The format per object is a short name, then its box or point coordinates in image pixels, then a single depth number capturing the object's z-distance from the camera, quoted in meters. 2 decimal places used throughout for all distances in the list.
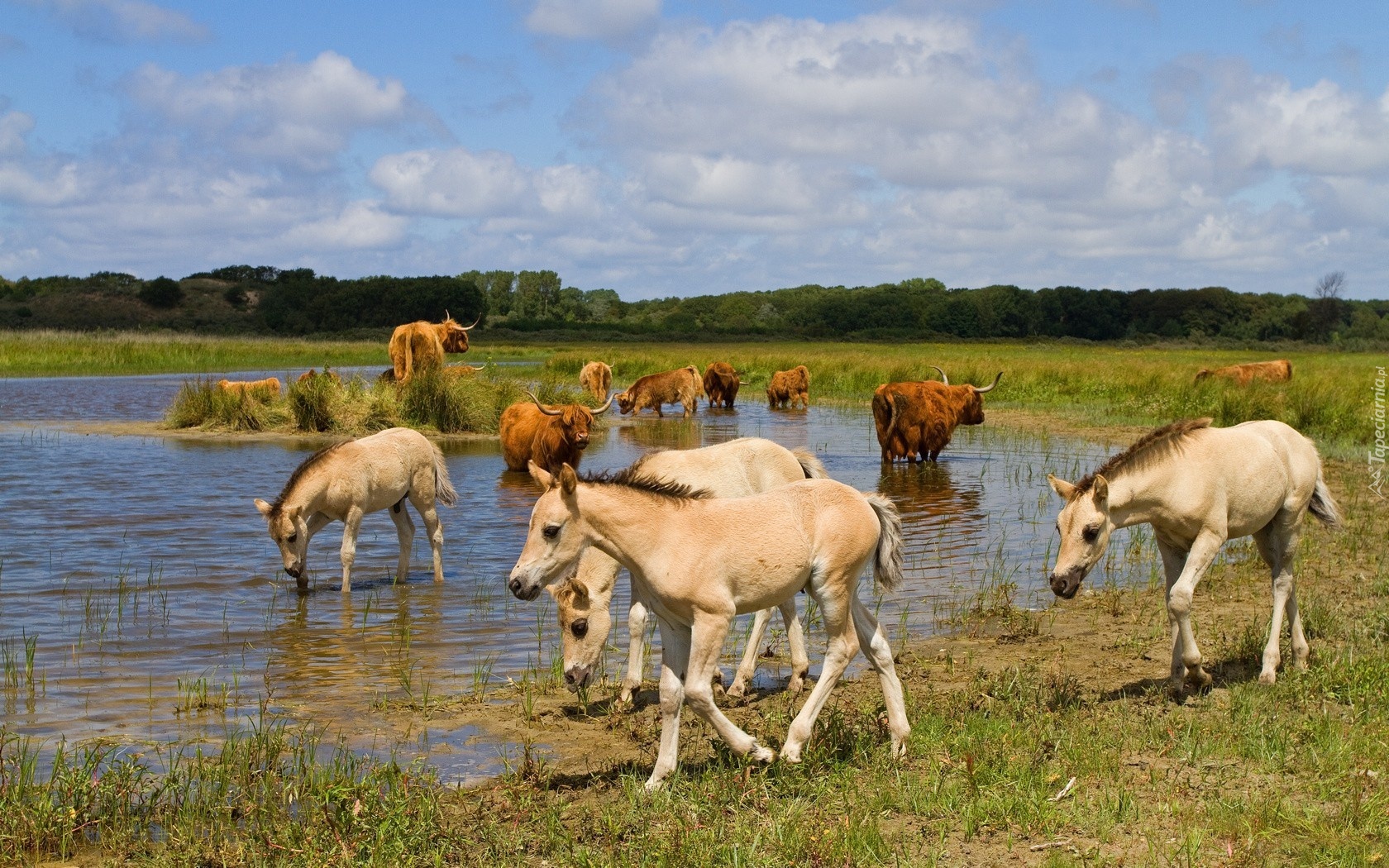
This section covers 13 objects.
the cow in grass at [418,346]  24.78
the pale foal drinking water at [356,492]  10.61
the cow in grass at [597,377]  33.22
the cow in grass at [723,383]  34.69
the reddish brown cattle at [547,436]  17.72
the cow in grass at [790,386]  34.41
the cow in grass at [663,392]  31.72
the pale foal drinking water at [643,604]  6.72
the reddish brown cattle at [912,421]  20.53
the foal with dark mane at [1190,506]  7.12
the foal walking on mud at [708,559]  5.83
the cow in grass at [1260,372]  31.94
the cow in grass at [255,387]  25.41
